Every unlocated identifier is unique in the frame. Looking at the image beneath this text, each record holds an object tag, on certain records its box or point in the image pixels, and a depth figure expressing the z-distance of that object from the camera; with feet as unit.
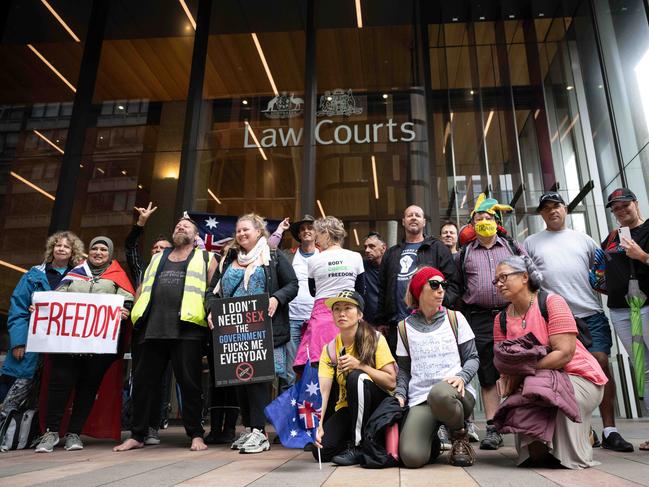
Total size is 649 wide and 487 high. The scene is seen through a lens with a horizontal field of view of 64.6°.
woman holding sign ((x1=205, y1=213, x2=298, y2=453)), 13.82
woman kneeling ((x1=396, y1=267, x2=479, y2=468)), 9.82
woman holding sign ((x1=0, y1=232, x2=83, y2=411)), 15.42
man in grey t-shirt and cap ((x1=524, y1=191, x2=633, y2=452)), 12.85
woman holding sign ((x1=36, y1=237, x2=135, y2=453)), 14.38
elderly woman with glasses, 9.55
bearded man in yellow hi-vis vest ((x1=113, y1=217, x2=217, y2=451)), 13.84
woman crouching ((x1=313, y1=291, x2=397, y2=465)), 10.41
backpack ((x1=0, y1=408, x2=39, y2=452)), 14.56
